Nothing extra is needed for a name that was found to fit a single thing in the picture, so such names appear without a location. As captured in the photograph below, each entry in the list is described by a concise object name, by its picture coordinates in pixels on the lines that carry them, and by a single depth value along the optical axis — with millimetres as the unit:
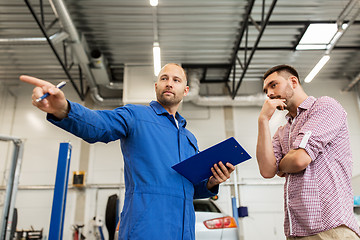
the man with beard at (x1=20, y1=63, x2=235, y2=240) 1251
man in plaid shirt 1525
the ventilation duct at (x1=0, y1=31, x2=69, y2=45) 6789
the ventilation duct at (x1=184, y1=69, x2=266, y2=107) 9102
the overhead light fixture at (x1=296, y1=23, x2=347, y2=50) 7177
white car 3986
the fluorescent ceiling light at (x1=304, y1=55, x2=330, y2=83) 6908
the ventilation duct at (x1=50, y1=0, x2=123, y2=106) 6302
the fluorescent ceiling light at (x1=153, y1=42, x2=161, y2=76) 6465
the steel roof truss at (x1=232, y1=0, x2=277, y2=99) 5747
